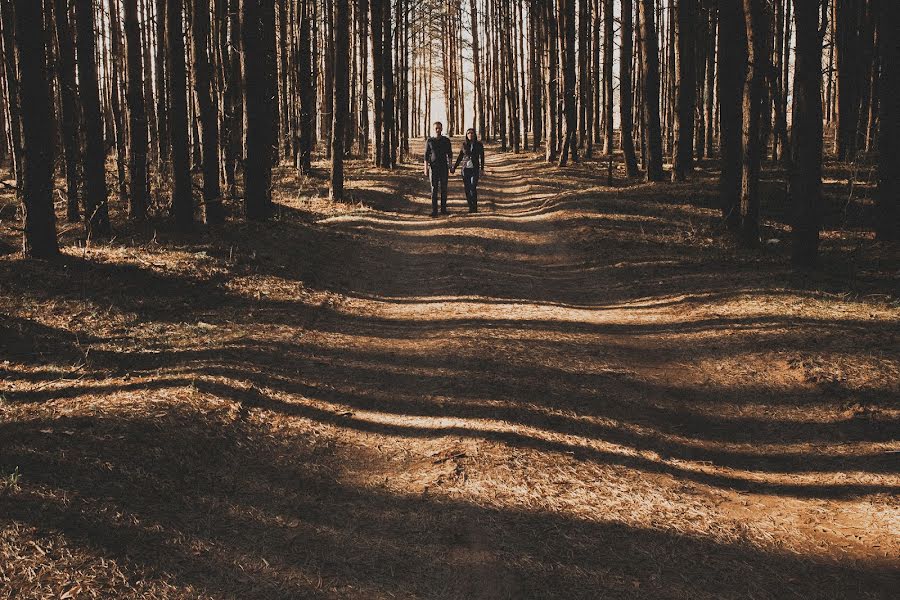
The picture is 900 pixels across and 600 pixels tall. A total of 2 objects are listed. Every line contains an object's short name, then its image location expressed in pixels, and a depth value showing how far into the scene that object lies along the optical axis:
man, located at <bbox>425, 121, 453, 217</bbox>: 16.27
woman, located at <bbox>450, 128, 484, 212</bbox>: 17.17
